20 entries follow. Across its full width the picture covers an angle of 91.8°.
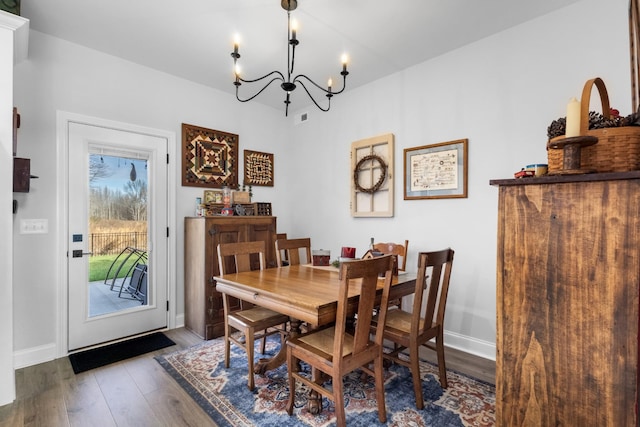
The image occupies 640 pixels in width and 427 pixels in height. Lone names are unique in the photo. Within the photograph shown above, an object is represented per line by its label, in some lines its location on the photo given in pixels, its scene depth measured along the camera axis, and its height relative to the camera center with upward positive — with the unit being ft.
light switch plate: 8.69 -0.35
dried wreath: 11.62 +1.53
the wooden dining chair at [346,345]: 5.57 -2.66
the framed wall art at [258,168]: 13.79 +2.06
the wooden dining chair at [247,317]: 7.52 -2.73
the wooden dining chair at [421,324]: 6.57 -2.66
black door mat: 8.75 -4.23
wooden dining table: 5.90 -1.70
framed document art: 9.74 +1.39
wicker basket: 3.00 +0.64
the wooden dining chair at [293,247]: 10.16 -1.16
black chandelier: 6.36 +3.70
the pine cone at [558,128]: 3.50 +0.96
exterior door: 9.58 -0.68
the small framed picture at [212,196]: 12.39 +0.69
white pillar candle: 3.14 +0.96
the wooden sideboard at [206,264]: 10.71 -1.80
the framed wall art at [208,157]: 11.91 +2.26
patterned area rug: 6.33 -4.22
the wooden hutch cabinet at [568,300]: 2.78 -0.86
